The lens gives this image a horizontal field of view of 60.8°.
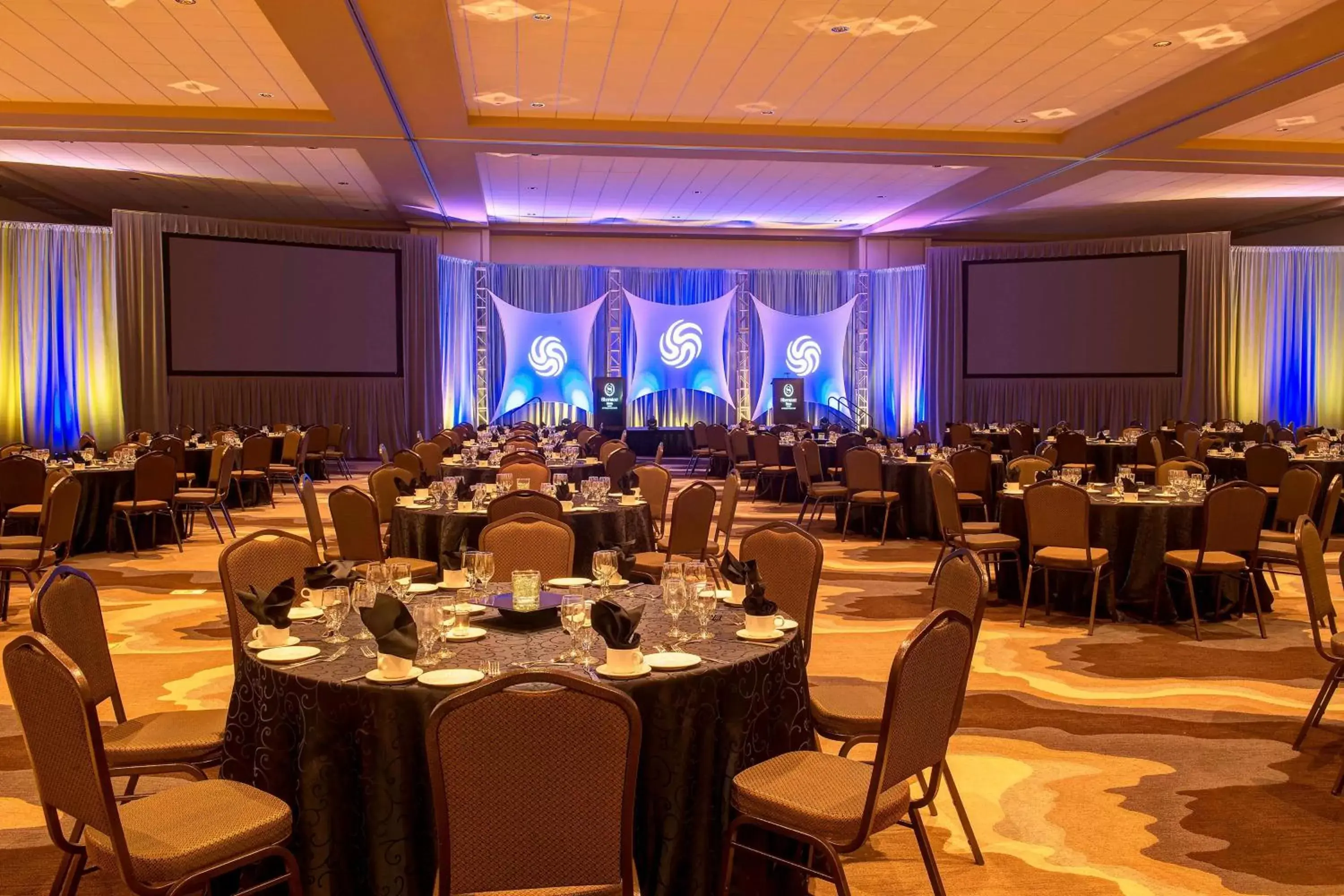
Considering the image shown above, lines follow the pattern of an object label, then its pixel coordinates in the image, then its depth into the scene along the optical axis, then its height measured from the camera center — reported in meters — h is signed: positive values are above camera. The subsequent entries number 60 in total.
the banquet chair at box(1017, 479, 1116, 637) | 6.80 -0.81
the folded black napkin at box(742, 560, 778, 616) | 3.44 -0.62
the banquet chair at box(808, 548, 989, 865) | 3.52 -1.00
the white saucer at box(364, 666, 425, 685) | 2.91 -0.71
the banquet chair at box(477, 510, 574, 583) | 4.75 -0.62
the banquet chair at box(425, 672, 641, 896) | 2.32 -0.80
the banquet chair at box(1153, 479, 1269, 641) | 6.67 -0.79
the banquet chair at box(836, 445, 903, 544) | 10.55 -0.78
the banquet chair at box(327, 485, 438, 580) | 6.37 -0.71
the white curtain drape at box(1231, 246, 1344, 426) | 18.55 +1.01
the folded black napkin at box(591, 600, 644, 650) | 2.96 -0.59
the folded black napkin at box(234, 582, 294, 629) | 3.27 -0.59
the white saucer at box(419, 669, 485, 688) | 2.90 -0.72
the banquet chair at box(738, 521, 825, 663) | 4.32 -0.64
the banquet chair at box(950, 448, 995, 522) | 10.23 -0.66
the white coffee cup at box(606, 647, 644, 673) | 2.99 -0.69
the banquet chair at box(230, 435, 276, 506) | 12.84 -0.68
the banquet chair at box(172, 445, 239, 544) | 10.45 -0.84
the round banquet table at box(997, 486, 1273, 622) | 7.16 -1.01
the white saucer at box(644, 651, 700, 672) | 3.05 -0.71
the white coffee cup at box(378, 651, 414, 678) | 2.95 -0.69
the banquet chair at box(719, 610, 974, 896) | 2.77 -1.02
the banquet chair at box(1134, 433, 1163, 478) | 12.95 -0.69
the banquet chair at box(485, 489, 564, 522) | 5.68 -0.53
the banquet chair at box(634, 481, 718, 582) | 6.62 -0.79
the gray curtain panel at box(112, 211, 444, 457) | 16.11 +0.30
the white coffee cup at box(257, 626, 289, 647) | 3.29 -0.68
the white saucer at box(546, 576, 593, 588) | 4.33 -0.70
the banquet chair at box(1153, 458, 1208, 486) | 8.66 -0.56
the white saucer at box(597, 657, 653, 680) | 2.97 -0.71
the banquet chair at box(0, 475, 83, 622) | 6.74 -0.79
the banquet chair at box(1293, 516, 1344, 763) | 4.43 -0.77
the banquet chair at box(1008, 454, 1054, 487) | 8.68 -0.56
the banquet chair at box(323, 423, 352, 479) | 16.64 -0.67
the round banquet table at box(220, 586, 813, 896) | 2.89 -0.95
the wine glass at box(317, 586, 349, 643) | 3.33 -0.60
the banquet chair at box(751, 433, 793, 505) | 13.42 -0.70
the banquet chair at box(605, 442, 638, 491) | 9.57 -0.55
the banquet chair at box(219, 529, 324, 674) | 4.19 -0.62
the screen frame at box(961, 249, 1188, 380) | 18.03 +1.12
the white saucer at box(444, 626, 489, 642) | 3.42 -0.71
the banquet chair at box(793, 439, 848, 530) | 11.35 -0.80
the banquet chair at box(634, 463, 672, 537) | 8.20 -0.61
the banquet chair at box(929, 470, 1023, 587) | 7.38 -0.87
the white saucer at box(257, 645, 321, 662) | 3.12 -0.70
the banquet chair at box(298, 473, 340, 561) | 6.70 -0.65
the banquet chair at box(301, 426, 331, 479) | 15.76 -0.60
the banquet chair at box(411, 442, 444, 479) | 11.01 -0.57
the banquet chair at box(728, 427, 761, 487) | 14.97 -0.68
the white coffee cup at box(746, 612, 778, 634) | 3.43 -0.68
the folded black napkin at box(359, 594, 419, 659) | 2.89 -0.58
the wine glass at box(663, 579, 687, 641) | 3.51 -0.61
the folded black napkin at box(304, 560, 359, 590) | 3.57 -0.55
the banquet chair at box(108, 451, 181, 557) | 9.47 -0.73
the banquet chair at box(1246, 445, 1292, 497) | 10.39 -0.64
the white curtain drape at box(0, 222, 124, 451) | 15.83 +0.92
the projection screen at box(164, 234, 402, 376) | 16.66 +1.41
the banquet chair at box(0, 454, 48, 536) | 8.61 -0.65
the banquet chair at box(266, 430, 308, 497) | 14.11 -0.68
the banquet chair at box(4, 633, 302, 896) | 2.51 -1.03
